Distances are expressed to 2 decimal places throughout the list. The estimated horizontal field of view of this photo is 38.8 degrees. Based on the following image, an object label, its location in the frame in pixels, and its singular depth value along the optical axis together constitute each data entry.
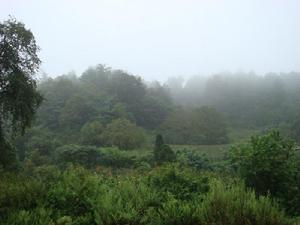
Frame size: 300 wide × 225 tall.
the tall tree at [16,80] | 15.43
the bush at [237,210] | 8.48
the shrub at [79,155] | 39.53
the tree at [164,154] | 32.07
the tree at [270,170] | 11.04
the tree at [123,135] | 54.09
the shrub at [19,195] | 10.06
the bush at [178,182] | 11.46
